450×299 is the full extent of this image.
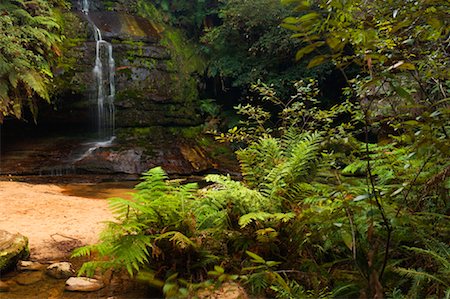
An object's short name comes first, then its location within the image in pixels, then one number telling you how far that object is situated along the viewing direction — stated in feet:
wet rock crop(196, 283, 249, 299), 7.25
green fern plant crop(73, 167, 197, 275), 7.82
